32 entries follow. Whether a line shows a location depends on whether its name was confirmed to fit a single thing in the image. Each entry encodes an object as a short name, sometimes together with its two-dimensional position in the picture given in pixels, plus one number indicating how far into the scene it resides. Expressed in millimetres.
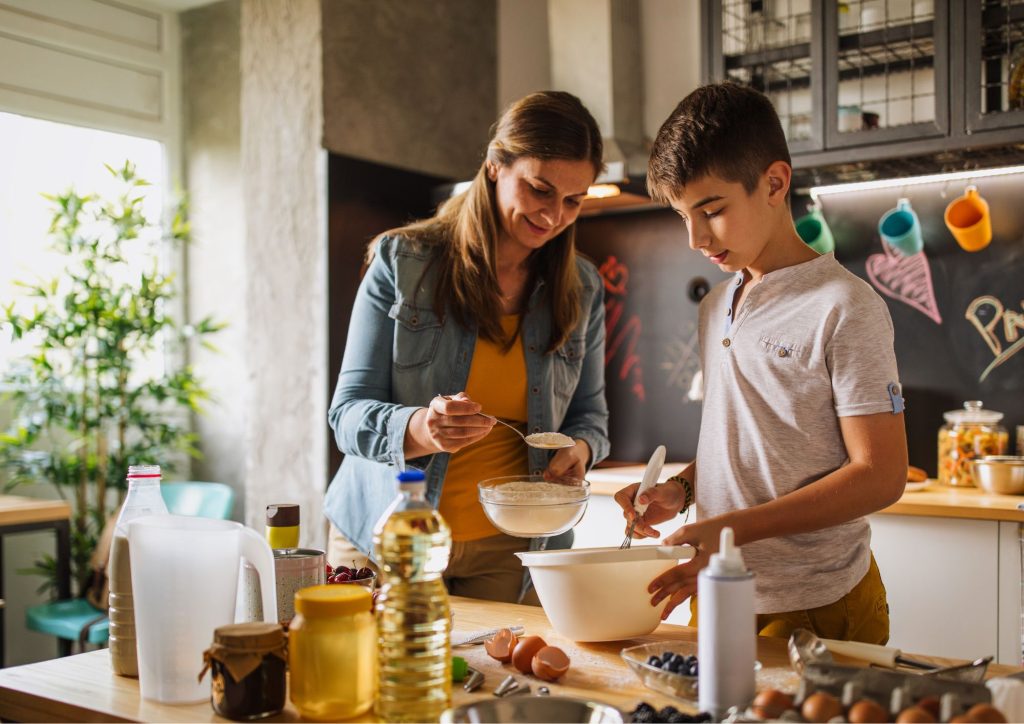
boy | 1243
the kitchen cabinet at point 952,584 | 2338
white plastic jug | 1037
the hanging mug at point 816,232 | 3037
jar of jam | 984
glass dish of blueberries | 1005
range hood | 3393
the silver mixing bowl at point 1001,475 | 2512
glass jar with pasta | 2758
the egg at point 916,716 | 831
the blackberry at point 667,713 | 920
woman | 1668
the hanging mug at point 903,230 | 2930
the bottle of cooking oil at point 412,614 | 943
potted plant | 3512
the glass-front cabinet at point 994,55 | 2568
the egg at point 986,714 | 819
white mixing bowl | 1212
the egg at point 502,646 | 1170
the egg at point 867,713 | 849
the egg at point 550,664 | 1095
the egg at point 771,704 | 884
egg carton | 872
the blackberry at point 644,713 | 922
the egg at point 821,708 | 868
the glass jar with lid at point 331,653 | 969
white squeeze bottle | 919
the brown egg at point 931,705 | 858
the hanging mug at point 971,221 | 2830
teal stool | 2975
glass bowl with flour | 1388
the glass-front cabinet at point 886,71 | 2656
